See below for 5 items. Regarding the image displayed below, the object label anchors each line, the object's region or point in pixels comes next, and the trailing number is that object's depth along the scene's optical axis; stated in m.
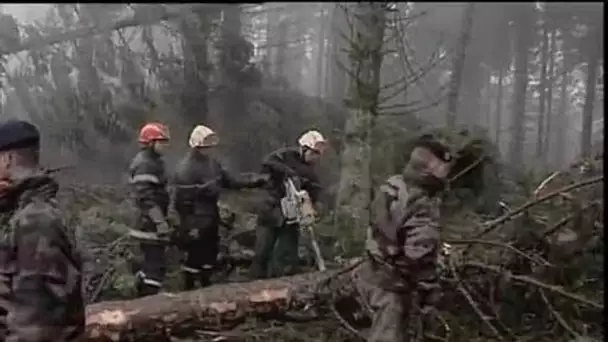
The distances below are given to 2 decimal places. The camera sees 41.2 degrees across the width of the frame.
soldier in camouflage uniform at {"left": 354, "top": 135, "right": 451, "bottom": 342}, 4.16
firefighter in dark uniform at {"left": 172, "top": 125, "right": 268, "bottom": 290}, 6.81
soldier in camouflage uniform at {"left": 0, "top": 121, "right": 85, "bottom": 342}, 3.38
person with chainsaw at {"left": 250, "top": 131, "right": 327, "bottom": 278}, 7.07
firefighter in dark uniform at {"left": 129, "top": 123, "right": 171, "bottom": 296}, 6.85
